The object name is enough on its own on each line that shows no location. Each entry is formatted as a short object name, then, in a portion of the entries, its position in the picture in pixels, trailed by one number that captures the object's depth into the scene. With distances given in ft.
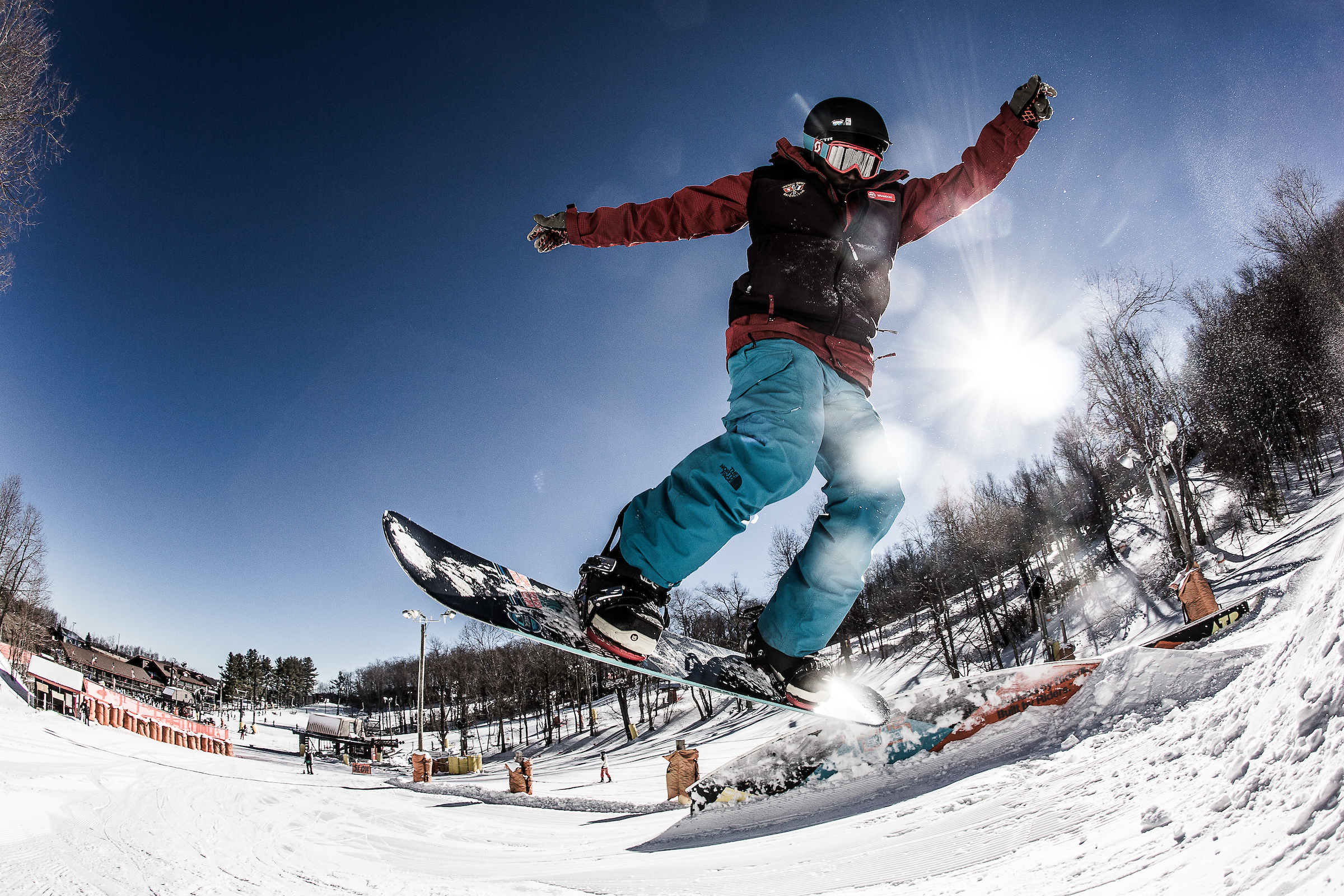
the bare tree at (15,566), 97.71
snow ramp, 11.54
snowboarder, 6.09
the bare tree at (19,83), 28.37
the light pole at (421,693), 64.87
